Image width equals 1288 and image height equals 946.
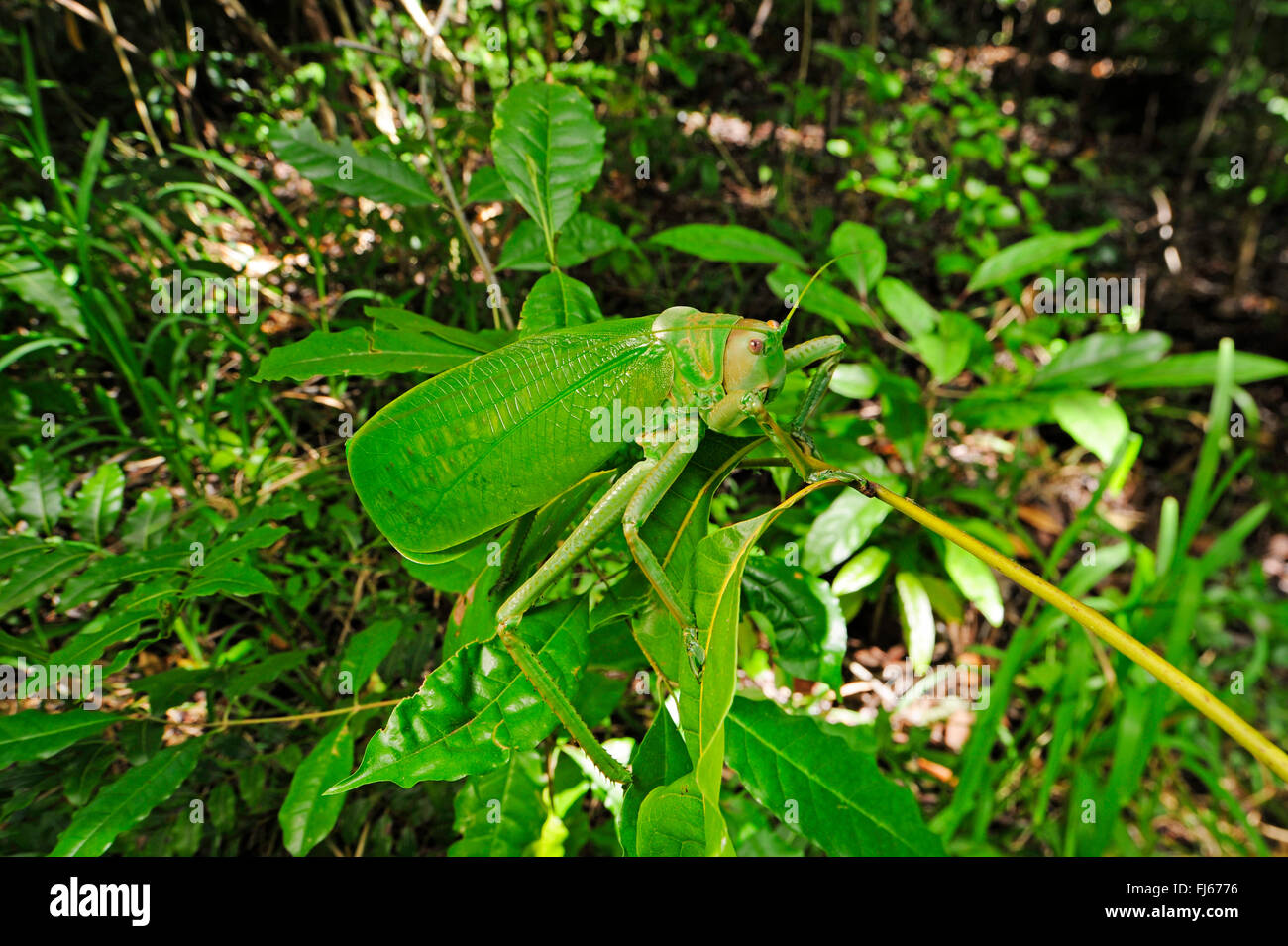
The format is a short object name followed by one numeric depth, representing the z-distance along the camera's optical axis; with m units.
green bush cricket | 0.23
